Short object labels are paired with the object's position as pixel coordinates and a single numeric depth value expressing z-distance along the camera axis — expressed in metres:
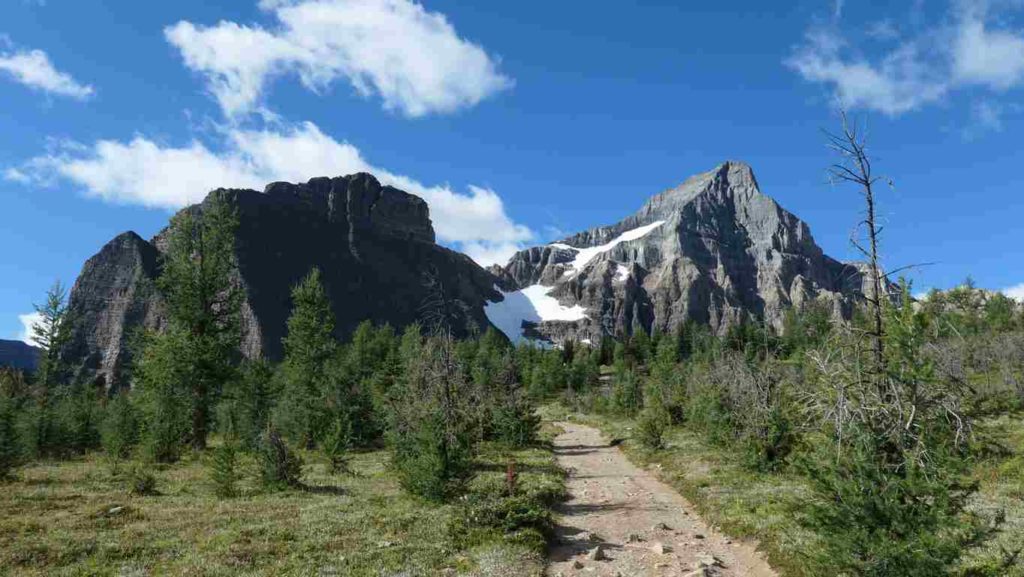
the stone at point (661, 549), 13.15
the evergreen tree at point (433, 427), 16.78
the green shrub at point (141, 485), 18.14
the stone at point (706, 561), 12.21
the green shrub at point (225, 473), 18.00
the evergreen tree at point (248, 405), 31.11
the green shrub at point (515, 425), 33.72
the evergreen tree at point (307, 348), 34.87
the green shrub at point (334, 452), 23.73
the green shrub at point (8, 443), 20.19
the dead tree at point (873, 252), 8.97
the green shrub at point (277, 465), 19.25
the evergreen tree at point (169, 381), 28.58
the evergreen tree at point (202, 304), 30.02
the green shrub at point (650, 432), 31.73
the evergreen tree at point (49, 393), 28.88
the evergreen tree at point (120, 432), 27.20
